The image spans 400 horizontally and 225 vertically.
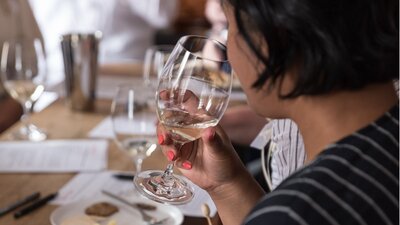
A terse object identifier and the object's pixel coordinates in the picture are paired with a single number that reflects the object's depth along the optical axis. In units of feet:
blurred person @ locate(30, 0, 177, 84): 10.32
